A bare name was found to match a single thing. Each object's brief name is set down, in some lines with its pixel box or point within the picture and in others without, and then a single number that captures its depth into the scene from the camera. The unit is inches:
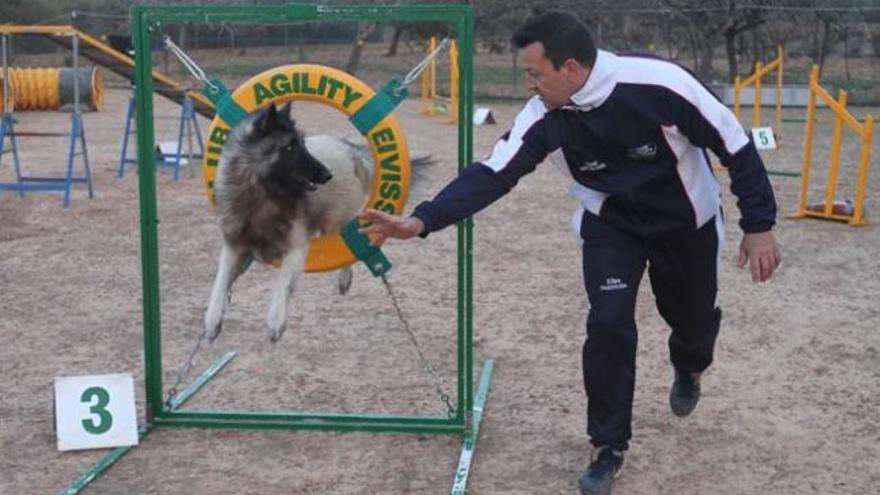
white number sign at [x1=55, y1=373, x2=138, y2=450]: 180.5
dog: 168.1
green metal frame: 172.6
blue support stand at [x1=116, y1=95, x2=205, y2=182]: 481.1
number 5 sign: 621.3
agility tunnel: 693.9
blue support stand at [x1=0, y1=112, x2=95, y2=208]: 430.9
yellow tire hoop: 177.0
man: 151.2
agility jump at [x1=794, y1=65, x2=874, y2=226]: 393.7
